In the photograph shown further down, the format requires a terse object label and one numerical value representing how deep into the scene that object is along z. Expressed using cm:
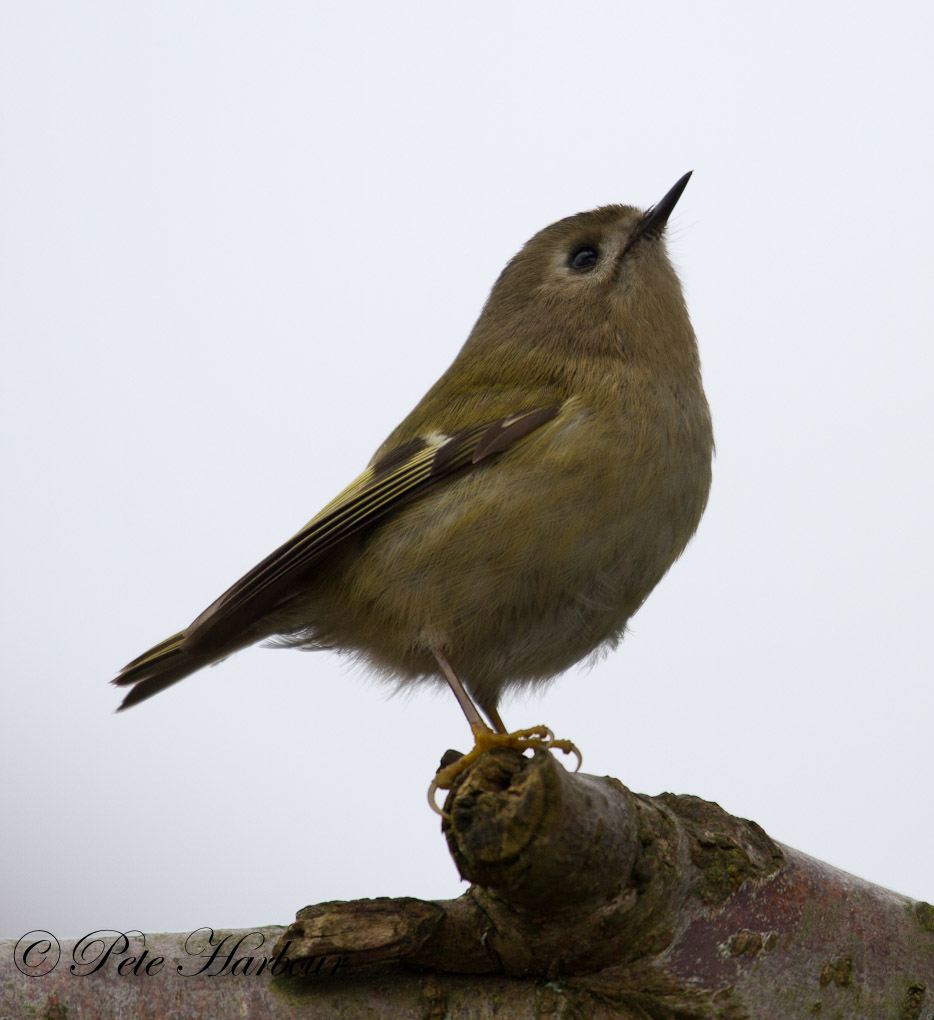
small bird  225
